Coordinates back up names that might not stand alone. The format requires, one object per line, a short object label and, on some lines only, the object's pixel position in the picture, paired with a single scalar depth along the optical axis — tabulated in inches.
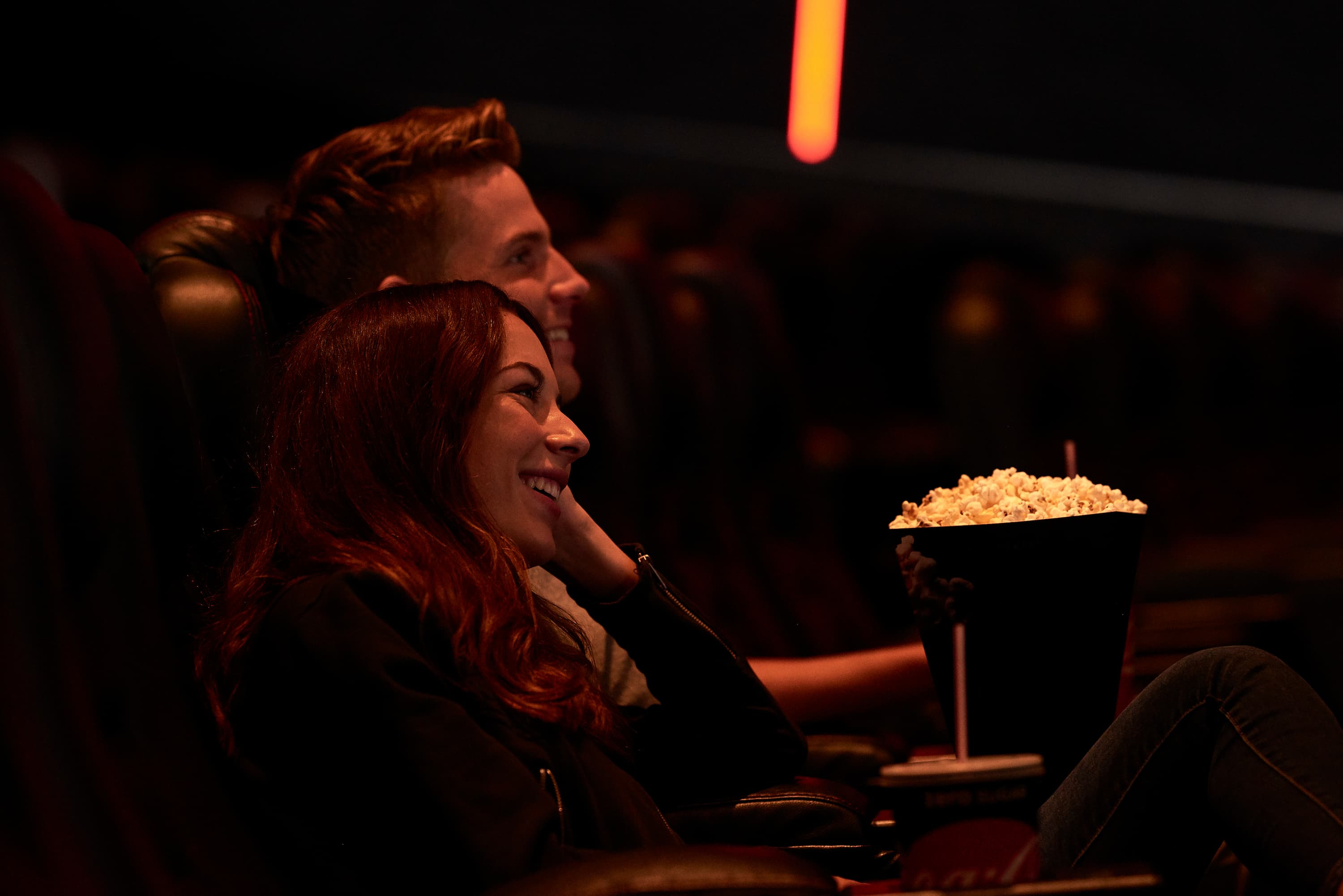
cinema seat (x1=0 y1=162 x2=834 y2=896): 107.4
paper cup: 102.7
